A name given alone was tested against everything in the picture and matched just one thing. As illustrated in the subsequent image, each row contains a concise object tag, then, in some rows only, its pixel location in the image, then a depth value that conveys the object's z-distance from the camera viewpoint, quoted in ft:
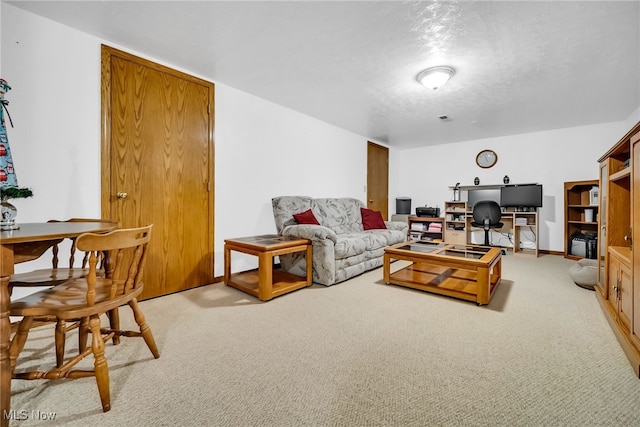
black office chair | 14.66
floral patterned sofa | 9.36
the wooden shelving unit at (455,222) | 17.02
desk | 15.61
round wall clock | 17.34
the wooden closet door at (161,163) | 7.58
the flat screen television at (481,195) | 16.92
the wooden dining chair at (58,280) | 4.50
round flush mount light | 8.69
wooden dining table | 3.28
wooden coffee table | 7.62
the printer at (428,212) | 17.82
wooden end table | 7.95
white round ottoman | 8.68
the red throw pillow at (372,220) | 14.02
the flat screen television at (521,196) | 15.07
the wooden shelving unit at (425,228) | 17.52
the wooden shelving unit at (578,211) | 13.75
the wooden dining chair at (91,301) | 3.63
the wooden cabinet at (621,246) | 4.96
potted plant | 4.19
